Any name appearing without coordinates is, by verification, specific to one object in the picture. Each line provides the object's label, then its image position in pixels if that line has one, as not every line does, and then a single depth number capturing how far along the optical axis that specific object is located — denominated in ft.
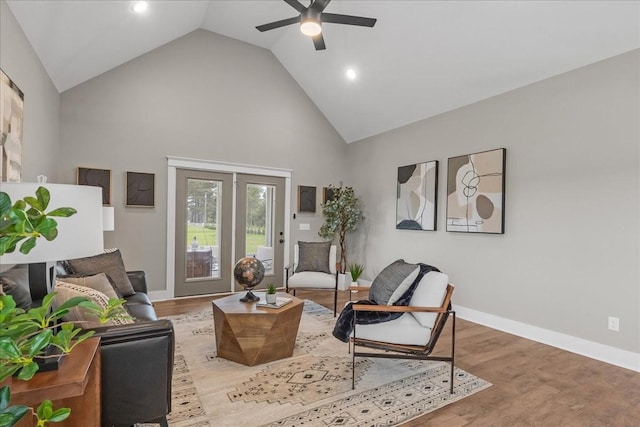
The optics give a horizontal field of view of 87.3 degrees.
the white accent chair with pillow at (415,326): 8.41
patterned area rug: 7.13
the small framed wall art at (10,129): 7.61
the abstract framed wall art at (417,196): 16.39
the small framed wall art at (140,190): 15.92
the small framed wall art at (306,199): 20.65
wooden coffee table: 9.37
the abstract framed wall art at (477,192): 13.53
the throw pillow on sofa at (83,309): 6.01
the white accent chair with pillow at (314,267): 15.21
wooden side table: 3.83
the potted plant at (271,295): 10.08
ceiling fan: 10.16
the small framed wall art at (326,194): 21.45
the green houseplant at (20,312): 2.56
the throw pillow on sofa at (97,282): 7.99
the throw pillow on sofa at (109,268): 10.46
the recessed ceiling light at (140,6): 11.71
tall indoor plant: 20.11
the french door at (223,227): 17.31
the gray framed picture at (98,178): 14.84
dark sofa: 5.51
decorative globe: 10.37
